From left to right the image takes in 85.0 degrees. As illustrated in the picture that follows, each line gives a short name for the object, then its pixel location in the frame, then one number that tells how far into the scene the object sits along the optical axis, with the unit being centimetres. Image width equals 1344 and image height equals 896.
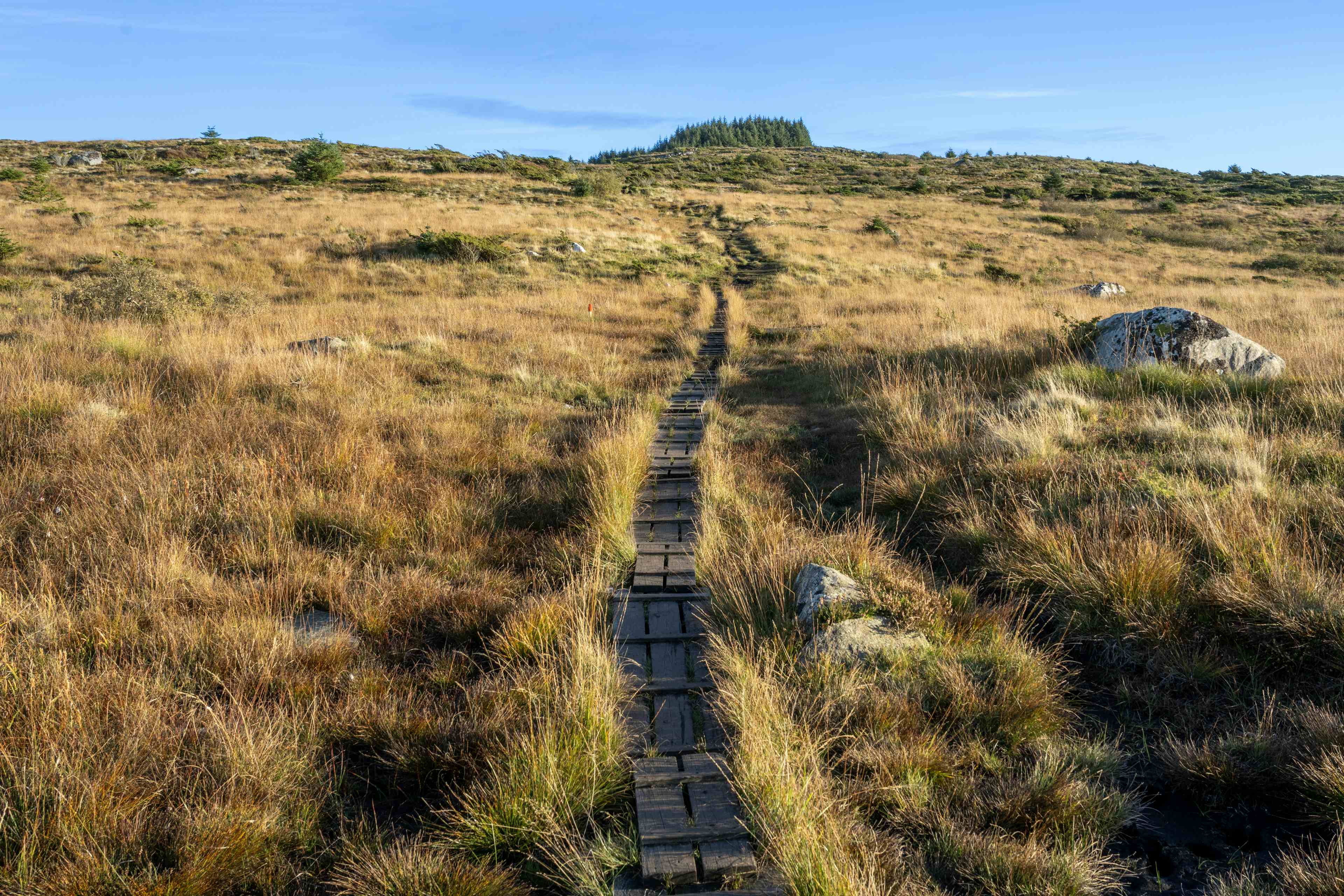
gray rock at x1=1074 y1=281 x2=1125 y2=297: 1903
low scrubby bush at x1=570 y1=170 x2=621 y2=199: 3938
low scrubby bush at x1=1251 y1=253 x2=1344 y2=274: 2691
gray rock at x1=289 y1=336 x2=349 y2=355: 1034
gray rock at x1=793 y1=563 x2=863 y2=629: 400
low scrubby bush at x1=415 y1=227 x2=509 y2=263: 2153
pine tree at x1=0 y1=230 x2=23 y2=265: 1792
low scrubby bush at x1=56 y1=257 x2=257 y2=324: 1219
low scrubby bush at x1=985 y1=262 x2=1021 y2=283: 2352
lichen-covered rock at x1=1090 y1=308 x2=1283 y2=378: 876
